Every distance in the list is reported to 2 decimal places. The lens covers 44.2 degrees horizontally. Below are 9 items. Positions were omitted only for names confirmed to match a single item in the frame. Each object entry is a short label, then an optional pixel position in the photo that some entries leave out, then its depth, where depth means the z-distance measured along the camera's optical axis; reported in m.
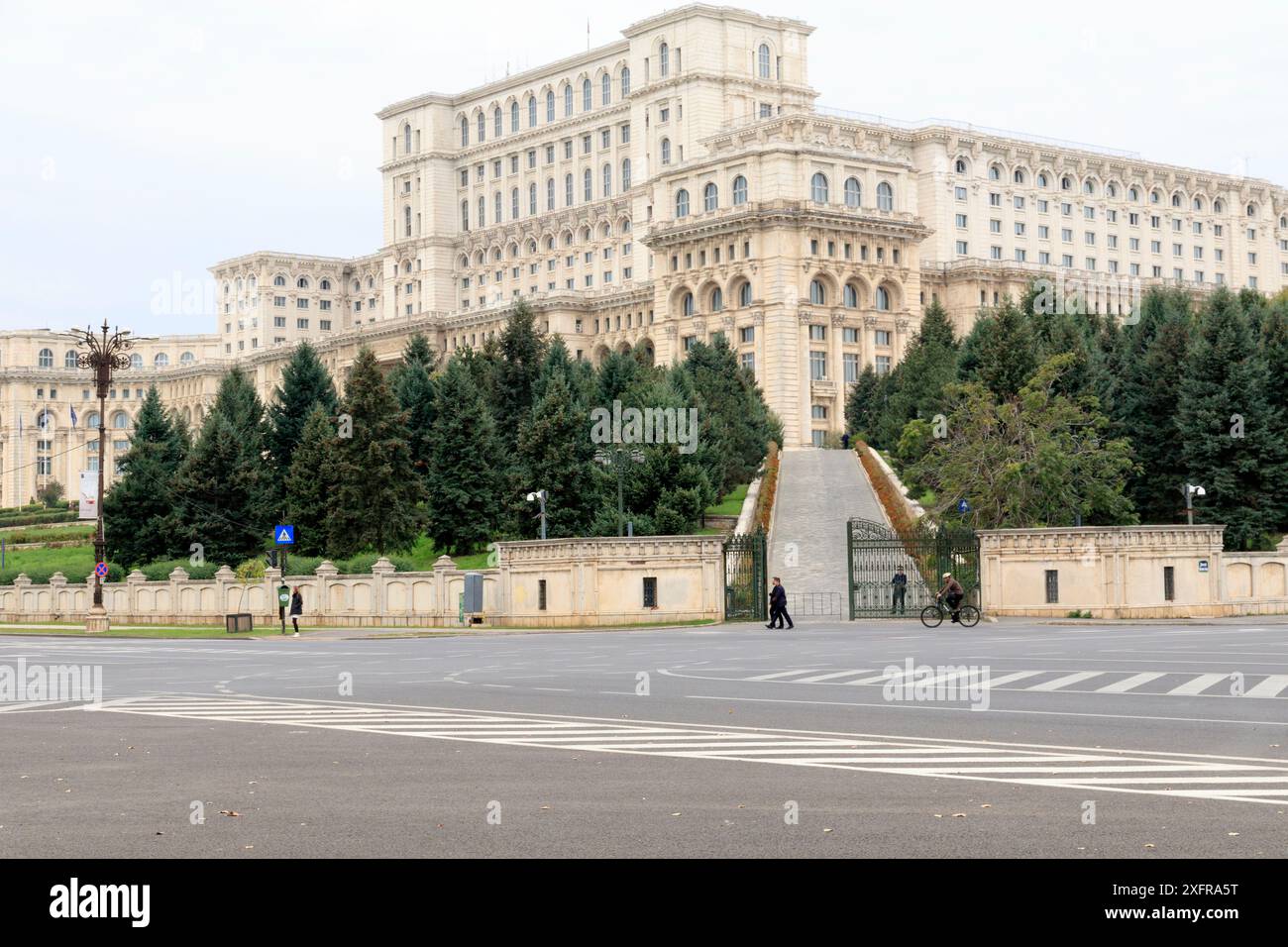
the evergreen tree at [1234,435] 67.88
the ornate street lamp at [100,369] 53.81
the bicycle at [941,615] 46.50
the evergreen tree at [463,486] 76.12
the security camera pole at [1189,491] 59.59
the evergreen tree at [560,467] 70.50
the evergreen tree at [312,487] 75.79
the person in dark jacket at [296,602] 50.22
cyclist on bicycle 45.78
